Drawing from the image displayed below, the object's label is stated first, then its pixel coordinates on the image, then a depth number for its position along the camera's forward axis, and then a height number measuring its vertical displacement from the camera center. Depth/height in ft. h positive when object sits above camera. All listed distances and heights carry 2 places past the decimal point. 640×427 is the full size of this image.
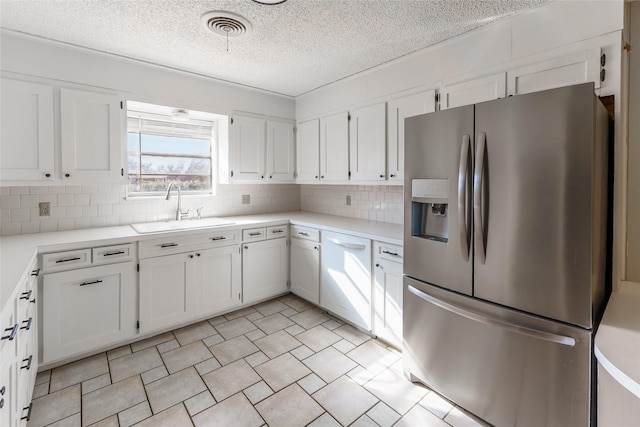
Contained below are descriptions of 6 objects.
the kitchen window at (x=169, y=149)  10.07 +2.11
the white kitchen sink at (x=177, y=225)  8.84 -0.55
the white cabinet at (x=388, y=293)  7.82 -2.28
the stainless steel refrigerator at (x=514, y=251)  4.40 -0.72
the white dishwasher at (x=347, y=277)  8.70 -2.12
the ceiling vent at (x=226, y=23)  6.40 +4.05
